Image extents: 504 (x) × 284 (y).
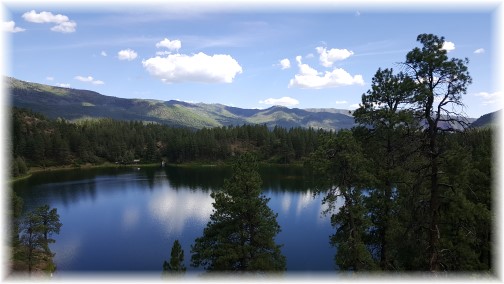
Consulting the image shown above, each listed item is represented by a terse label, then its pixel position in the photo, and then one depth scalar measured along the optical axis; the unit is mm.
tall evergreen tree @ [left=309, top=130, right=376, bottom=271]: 18234
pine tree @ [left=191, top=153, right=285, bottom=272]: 23639
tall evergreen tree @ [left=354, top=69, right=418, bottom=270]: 18156
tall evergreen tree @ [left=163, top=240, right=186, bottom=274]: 22891
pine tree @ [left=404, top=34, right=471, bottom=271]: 13477
